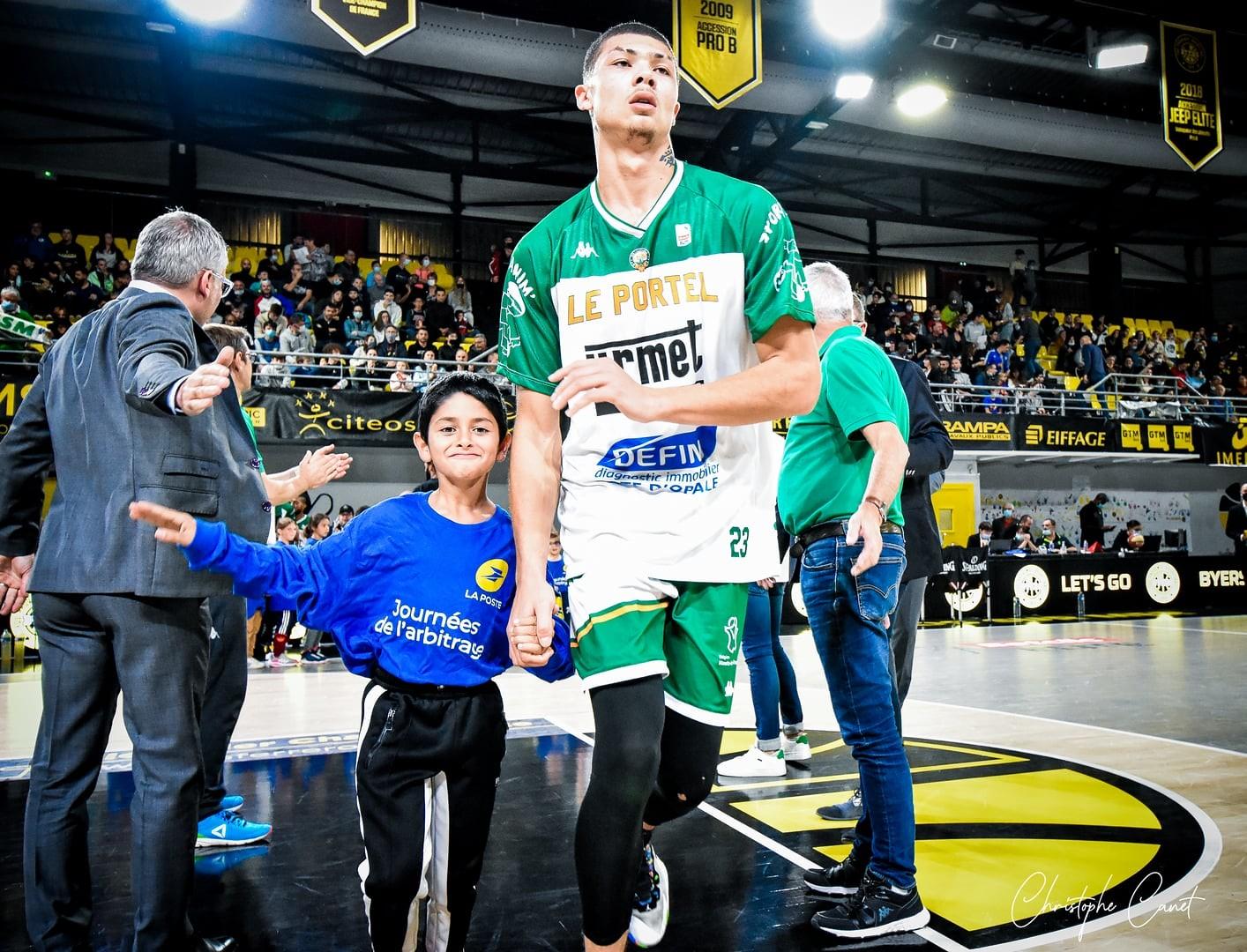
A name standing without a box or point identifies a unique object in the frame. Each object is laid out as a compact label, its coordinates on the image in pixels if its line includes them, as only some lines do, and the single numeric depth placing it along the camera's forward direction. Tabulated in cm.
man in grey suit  198
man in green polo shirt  232
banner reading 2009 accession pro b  1070
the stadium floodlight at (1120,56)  1427
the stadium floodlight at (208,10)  1196
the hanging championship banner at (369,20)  870
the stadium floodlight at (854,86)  1476
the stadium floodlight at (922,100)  1555
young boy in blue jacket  201
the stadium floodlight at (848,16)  1322
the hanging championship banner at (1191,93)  1223
